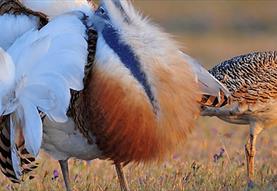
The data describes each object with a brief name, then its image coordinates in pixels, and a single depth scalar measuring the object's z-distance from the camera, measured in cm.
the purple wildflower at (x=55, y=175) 1049
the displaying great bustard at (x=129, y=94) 764
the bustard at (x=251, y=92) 1173
